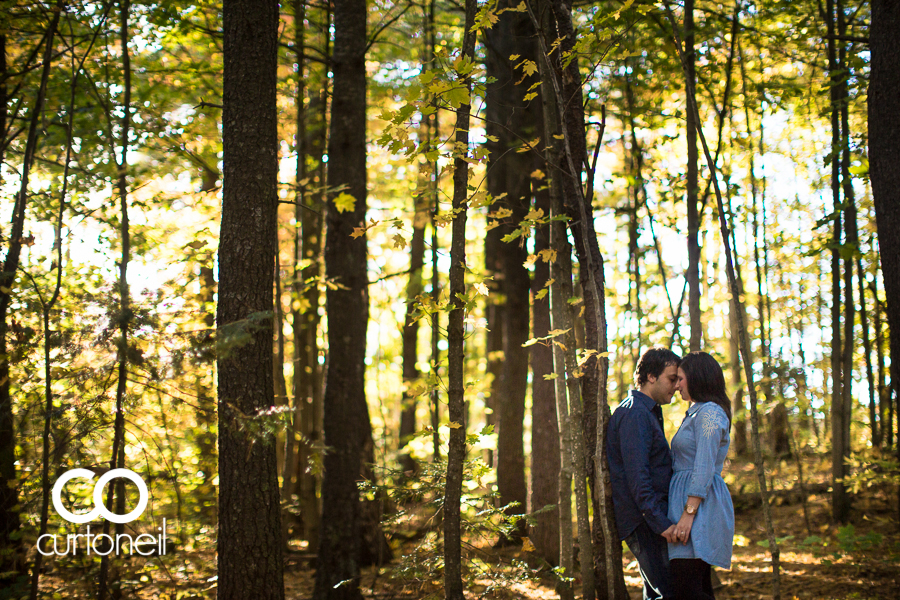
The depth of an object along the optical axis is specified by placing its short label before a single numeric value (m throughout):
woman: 3.23
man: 3.33
